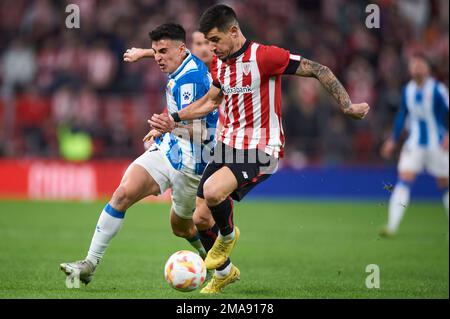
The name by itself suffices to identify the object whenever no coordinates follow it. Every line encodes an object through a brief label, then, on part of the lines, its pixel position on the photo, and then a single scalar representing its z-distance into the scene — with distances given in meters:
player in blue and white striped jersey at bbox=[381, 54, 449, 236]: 25.70
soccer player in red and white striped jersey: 14.52
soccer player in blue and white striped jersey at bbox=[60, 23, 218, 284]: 15.66
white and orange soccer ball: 14.09
